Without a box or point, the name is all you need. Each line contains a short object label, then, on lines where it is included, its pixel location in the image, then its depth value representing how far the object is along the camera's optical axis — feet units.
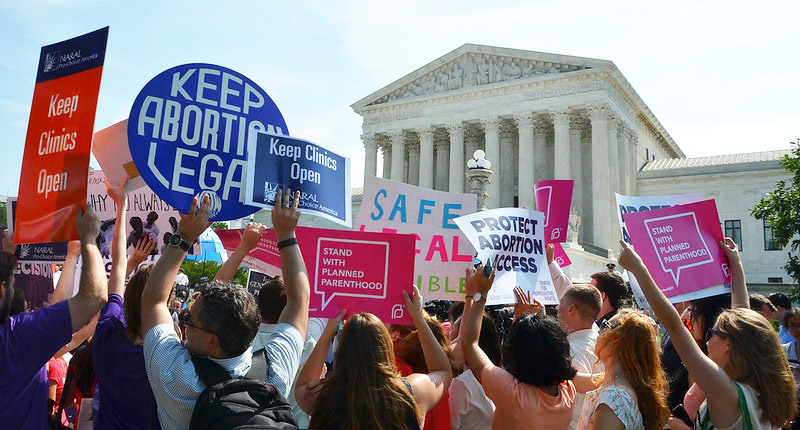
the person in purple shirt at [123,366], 10.00
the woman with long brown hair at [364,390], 9.05
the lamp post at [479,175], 54.70
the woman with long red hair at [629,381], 10.71
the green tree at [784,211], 64.85
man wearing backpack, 8.68
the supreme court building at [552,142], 131.75
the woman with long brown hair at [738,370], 10.25
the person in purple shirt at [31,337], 9.21
